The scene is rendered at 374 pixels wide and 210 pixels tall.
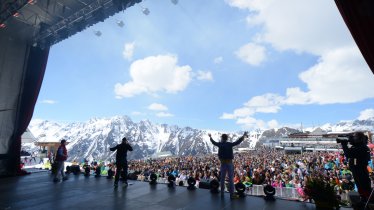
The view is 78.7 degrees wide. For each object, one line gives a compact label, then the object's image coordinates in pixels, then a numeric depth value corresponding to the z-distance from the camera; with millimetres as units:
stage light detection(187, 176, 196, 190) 6889
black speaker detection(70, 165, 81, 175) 10266
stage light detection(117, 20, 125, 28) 9859
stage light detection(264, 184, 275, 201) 5600
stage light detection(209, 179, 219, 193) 6309
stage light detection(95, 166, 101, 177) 9387
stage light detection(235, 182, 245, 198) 5844
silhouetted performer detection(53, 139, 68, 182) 8227
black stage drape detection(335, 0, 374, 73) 4562
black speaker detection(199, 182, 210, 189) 7043
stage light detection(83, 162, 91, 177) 9556
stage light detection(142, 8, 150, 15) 8828
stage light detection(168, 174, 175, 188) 7238
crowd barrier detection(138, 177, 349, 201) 8922
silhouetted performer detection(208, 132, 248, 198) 5621
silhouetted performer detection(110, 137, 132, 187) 7184
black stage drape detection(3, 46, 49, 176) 9727
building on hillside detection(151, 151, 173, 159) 64719
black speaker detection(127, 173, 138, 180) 8939
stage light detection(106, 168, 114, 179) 8854
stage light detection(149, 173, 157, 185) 7735
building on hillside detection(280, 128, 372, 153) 41688
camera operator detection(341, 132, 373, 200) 4723
